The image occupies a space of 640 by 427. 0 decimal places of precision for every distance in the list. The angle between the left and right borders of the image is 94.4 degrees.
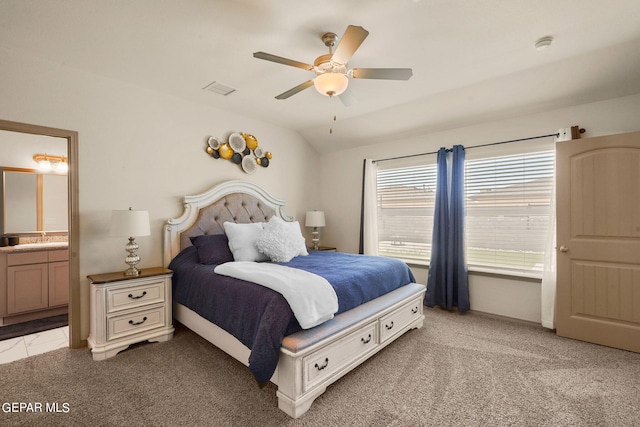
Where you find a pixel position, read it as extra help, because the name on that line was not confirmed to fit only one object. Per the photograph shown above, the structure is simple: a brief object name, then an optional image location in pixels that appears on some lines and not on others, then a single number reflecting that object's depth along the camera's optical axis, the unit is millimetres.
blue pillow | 3039
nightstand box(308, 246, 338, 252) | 4593
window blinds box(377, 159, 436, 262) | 4129
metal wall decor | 3766
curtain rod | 3178
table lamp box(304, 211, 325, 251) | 4633
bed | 1838
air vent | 3117
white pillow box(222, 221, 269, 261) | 3129
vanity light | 4091
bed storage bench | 1811
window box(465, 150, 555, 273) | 3281
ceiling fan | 2004
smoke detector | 2273
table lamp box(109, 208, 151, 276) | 2648
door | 2627
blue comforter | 1826
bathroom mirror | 3850
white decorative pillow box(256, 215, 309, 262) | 3146
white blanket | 1944
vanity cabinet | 3449
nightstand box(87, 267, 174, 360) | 2531
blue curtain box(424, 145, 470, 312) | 3639
